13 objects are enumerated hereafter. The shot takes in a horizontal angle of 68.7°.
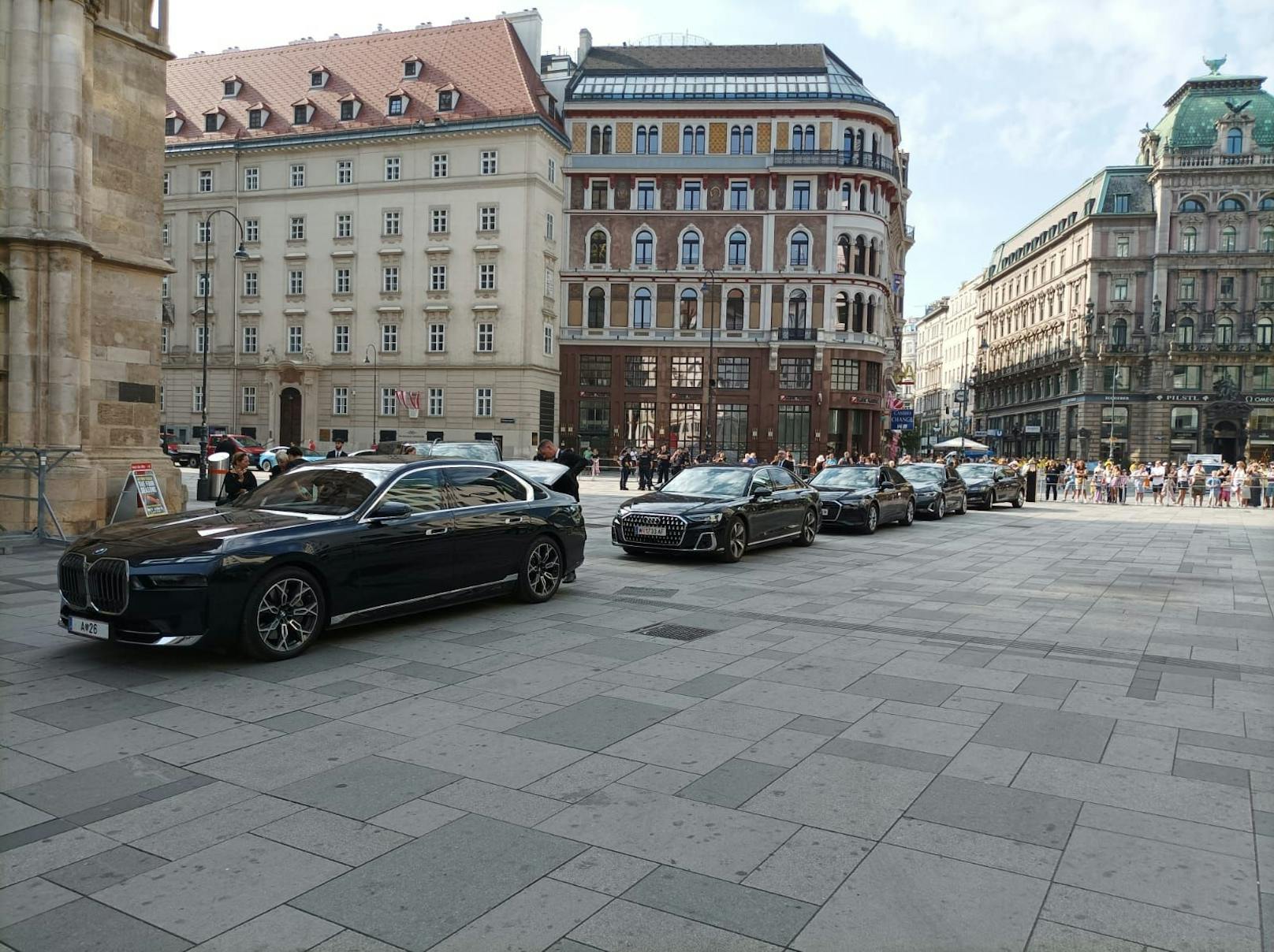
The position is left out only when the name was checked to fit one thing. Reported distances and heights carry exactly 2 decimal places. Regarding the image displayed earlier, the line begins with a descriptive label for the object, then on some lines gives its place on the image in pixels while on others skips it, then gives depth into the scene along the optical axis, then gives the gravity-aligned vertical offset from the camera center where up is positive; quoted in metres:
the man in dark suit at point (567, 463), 13.91 -0.46
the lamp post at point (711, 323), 52.78 +6.64
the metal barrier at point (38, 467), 12.98 -0.58
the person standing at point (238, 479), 12.84 -0.69
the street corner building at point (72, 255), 13.78 +2.68
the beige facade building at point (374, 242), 51.31 +10.82
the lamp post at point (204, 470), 21.77 -1.03
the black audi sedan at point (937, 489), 24.27 -1.26
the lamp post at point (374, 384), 53.03 +2.74
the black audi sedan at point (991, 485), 29.78 -1.39
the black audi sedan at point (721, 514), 13.72 -1.19
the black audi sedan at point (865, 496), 19.45 -1.23
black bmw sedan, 6.68 -1.03
